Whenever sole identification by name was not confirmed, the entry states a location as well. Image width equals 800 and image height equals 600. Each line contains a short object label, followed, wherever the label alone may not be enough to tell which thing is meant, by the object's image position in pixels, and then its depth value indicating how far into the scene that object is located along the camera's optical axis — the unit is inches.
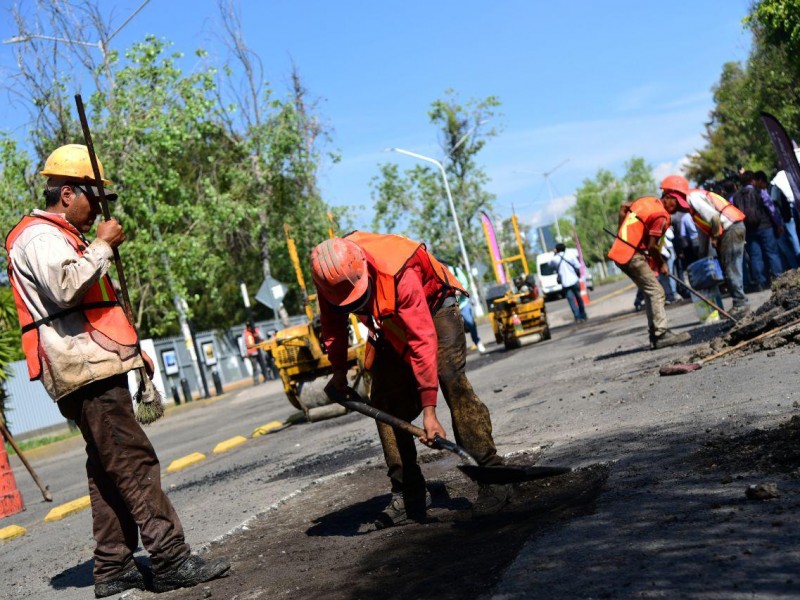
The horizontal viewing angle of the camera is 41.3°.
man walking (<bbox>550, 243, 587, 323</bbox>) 850.8
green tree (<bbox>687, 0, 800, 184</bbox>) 1389.0
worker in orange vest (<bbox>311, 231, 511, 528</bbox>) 212.1
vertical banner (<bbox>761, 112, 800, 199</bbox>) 362.0
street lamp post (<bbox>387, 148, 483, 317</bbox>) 1957.4
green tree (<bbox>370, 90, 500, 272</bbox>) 2105.1
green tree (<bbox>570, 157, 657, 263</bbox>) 3929.6
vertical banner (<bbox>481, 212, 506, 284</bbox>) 853.2
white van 2106.3
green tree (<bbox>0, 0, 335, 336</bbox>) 1091.3
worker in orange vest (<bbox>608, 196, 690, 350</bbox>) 471.2
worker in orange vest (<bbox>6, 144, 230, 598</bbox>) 209.3
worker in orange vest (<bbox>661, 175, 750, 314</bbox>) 490.0
